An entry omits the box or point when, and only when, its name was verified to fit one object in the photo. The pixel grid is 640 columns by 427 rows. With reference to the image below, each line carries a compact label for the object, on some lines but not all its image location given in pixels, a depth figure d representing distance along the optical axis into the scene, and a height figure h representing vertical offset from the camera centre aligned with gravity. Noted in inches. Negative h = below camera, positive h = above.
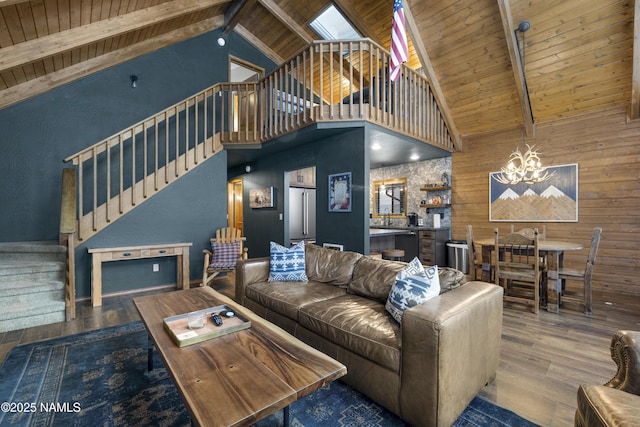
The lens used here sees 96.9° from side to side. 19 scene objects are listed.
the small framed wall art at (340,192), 169.4 +11.9
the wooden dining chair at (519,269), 133.3 -28.8
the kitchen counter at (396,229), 209.0 -14.1
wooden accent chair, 174.2 -28.3
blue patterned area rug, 65.0 -47.5
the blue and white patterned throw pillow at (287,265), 120.2 -23.0
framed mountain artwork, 180.5 +8.5
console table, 147.9 -24.8
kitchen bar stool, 177.9 -26.5
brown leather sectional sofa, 58.1 -31.0
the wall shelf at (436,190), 232.9 +17.2
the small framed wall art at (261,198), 241.9 +12.4
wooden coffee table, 40.8 -28.1
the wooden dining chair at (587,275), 131.3 -30.2
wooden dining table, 134.7 -28.8
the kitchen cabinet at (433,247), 218.8 -28.1
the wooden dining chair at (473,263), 150.9 -29.0
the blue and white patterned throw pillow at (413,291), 71.1 -20.4
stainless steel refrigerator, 246.1 -2.2
